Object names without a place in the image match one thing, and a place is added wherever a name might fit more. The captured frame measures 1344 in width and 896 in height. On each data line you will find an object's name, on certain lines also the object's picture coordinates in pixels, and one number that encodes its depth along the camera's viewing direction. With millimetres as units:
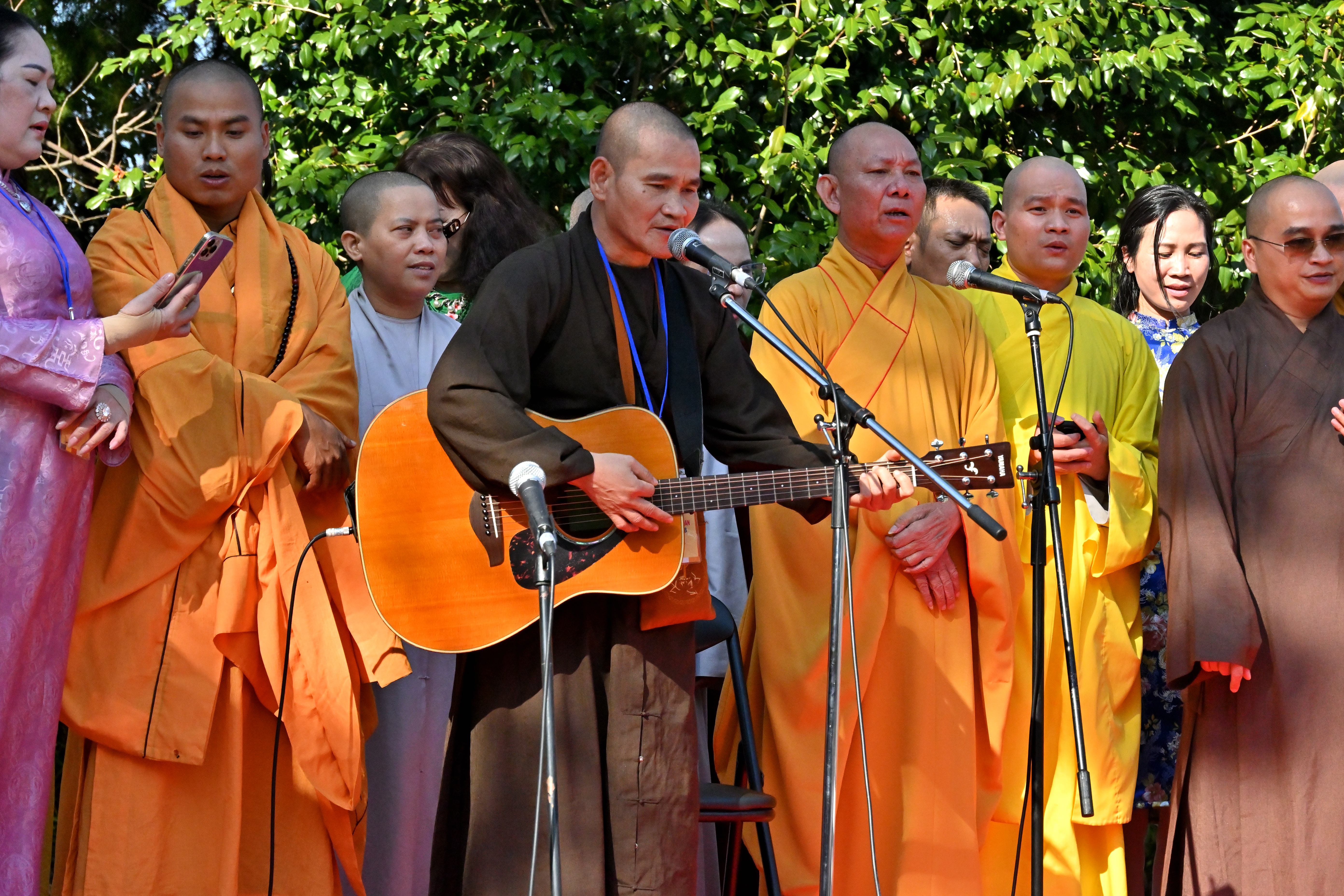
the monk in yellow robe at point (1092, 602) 9266
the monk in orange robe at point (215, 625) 7551
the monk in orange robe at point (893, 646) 8656
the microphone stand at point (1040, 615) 7195
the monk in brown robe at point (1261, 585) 8711
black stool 7824
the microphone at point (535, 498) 5516
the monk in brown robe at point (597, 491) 6828
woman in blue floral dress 11070
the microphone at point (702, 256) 6500
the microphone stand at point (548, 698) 5391
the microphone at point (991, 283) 7543
